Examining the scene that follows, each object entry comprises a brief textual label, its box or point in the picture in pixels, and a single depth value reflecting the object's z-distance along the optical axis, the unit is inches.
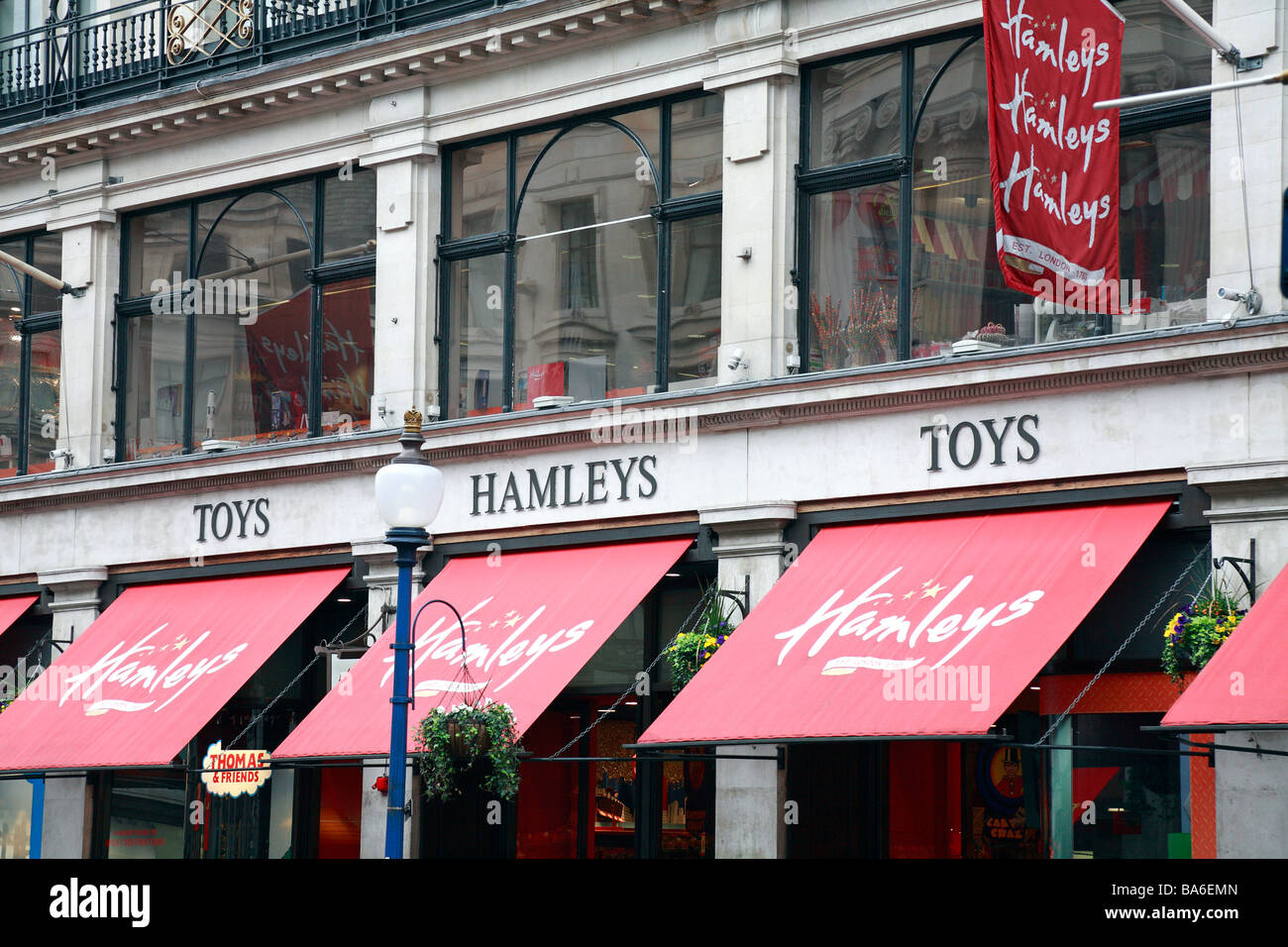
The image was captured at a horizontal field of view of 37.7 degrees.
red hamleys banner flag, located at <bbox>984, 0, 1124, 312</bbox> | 601.6
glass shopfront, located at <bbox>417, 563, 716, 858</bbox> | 768.9
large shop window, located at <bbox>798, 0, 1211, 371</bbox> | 655.8
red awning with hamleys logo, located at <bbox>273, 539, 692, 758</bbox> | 738.2
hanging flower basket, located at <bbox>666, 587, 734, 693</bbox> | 729.0
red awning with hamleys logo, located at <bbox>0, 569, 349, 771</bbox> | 846.5
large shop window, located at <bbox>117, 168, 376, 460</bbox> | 907.4
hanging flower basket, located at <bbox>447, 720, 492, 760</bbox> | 700.0
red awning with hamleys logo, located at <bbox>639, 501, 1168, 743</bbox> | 621.6
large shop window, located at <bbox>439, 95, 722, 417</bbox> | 791.7
